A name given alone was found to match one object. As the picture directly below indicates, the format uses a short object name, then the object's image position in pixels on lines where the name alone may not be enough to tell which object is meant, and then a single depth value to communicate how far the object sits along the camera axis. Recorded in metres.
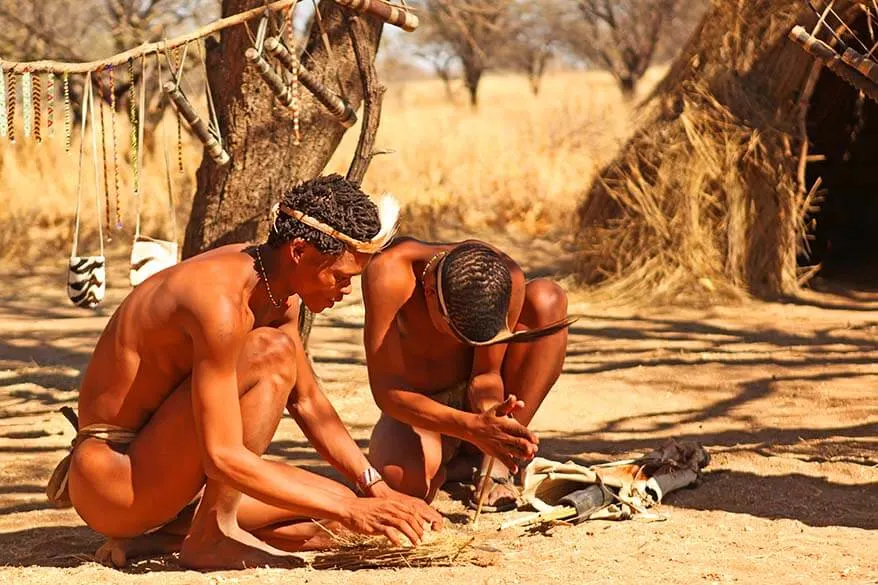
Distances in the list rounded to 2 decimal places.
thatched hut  15.03
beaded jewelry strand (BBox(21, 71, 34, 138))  7.42
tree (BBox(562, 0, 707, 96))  42.65
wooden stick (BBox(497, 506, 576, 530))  7.30
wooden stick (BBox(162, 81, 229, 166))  8.44
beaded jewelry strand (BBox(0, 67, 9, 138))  7.20
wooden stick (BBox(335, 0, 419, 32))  9.07
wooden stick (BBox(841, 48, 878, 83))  7.90
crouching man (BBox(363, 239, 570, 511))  6.98
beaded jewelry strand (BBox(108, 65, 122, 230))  7.55
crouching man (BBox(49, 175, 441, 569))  5.90
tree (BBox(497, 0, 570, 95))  54.46
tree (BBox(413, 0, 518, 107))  42.26
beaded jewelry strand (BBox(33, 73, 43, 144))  7.61
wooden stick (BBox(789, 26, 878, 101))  8.25
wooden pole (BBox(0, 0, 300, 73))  7.69
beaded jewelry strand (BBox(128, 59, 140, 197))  7.96
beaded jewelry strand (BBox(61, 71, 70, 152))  7.57
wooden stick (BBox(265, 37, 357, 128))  8.77
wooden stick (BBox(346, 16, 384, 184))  9.50
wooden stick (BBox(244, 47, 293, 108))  8.53
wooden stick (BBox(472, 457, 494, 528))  7.27
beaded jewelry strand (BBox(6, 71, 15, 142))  7.77
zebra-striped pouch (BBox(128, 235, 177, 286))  8.50
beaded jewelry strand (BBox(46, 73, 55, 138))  7.49
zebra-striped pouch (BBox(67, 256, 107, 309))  8.56
